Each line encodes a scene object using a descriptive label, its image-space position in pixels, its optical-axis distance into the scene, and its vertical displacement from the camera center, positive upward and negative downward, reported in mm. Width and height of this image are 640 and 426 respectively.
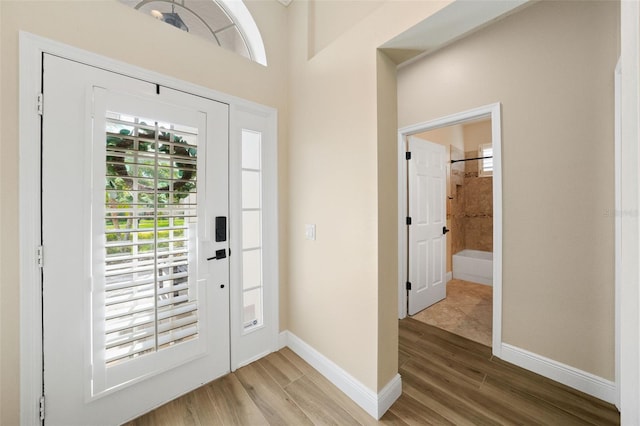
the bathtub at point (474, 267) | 3733 -887
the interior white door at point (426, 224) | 2812 -143
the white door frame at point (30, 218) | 1159 -23
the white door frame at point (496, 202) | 2039 +86
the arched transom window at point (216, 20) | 1649 +1466
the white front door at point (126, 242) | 1252 -176
